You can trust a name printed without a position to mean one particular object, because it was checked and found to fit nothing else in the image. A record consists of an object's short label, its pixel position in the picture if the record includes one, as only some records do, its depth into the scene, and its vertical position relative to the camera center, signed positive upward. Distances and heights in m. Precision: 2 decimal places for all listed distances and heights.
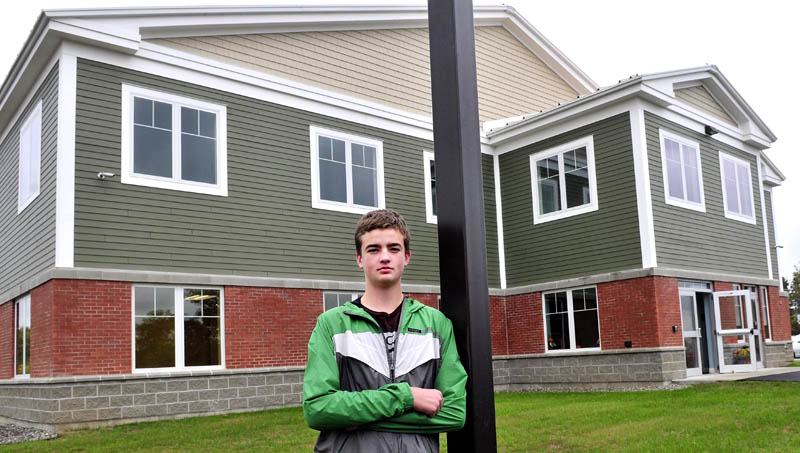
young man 2.31 -0.11
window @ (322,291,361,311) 14.56 +0.68
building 11.81 +2.36
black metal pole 2.37 +0.38
